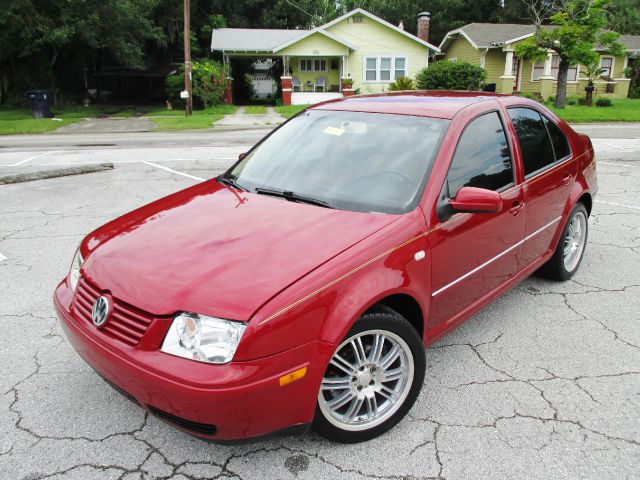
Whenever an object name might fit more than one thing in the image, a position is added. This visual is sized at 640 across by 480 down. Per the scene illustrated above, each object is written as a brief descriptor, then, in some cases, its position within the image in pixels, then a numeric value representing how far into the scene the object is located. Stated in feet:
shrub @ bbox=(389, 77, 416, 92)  75.10
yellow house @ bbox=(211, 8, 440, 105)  102.58
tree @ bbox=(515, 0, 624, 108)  73.92
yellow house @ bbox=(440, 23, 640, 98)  111.34
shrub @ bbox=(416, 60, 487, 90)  75.87
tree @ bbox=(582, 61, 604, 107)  86.51
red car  7.02
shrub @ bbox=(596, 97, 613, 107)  89.61
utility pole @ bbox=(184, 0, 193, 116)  74.33
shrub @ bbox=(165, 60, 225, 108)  86.33
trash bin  77.20
